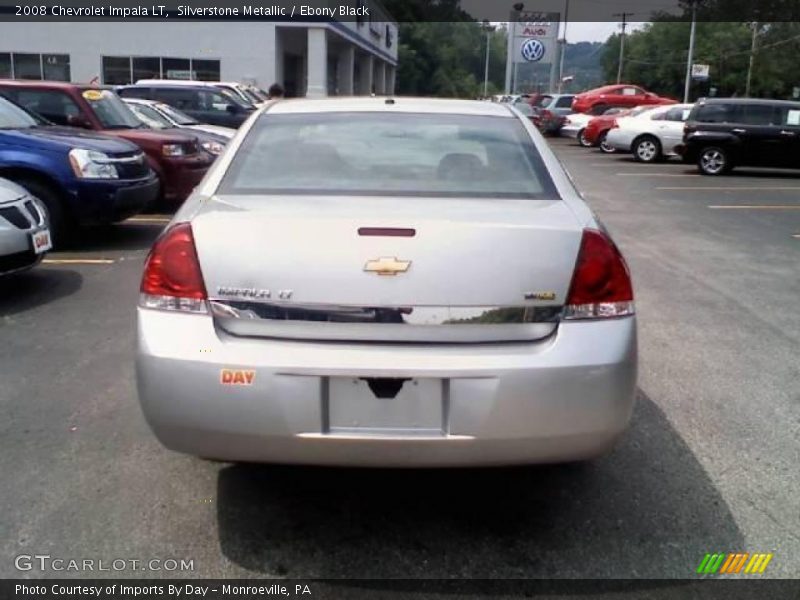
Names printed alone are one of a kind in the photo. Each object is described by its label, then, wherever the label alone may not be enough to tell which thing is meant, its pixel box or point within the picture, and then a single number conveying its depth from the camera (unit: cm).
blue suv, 803
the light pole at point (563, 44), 6862
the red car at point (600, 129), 2461
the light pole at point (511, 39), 5539
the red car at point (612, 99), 2916
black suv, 1759
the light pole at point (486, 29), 10649
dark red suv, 1031
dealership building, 3347
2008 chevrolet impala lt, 271
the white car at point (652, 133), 2066
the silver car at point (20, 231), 607
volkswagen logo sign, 5516
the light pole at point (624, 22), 7654
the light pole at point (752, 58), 5895
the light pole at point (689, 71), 4188
